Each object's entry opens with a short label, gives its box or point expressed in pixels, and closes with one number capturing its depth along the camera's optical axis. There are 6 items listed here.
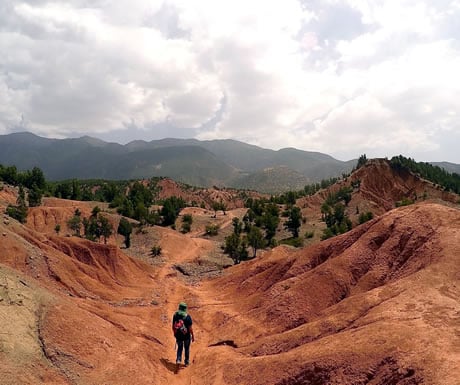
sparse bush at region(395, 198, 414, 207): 62.21
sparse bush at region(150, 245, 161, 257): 45.84
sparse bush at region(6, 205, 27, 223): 43.35
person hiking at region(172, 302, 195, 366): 13.66
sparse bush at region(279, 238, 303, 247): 50.64
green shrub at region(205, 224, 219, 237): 63.71
